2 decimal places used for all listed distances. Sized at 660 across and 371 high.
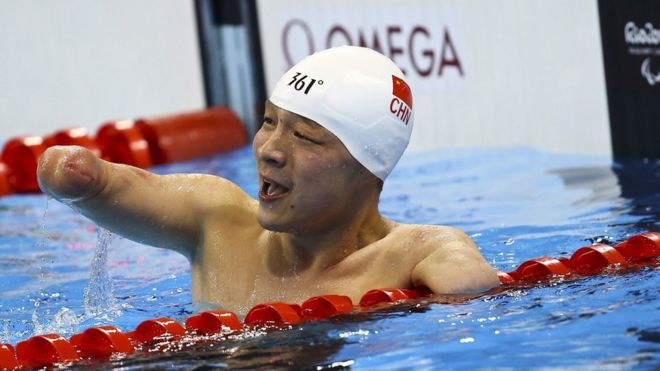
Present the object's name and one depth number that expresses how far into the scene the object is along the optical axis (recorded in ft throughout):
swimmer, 20.79
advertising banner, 47.19
